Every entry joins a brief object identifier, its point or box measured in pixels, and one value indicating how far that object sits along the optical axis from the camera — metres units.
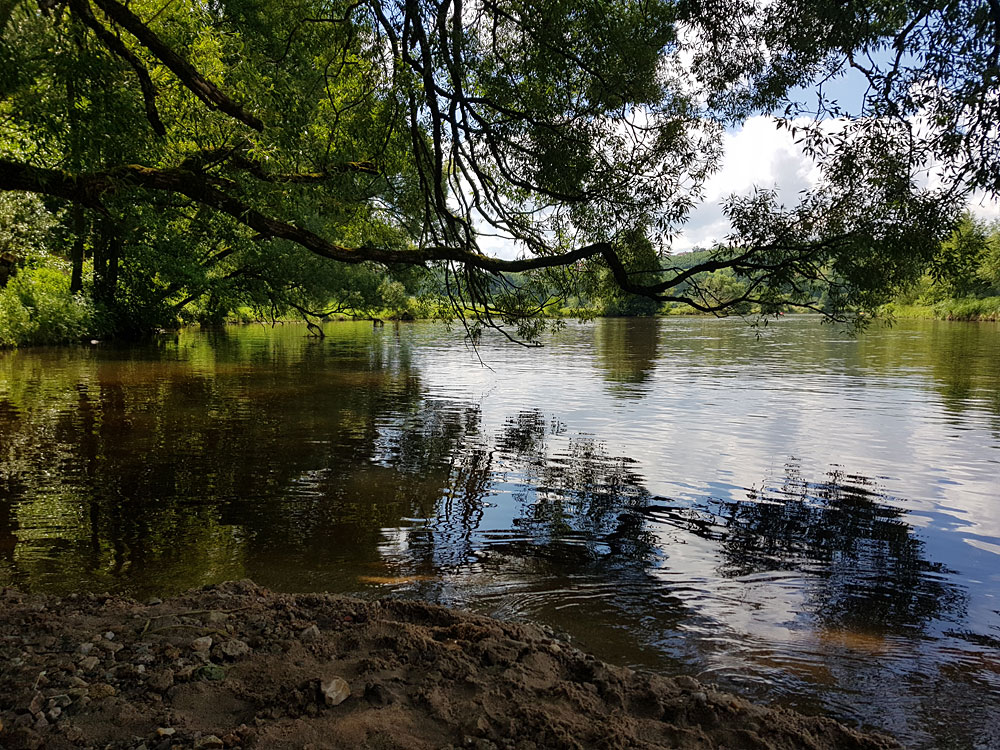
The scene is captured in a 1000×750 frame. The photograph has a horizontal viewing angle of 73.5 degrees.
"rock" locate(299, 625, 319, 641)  4.11
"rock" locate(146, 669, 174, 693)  3.46
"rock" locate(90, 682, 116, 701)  3.34
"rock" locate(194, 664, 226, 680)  3.62
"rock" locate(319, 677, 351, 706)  3.40
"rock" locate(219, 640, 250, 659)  3.85
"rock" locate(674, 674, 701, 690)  3.92
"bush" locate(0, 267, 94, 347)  28.48
